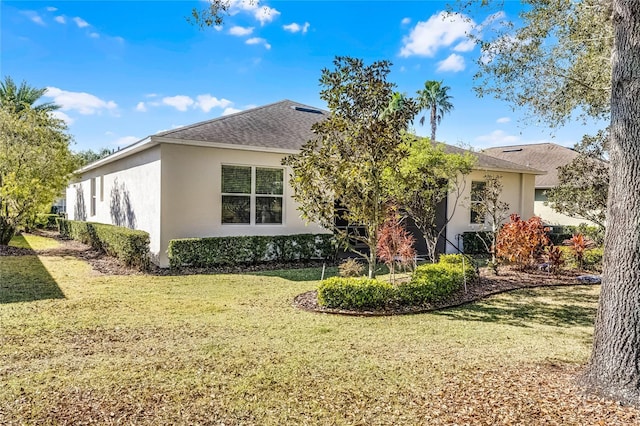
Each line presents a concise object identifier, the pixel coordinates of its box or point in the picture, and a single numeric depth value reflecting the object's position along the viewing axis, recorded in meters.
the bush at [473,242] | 15.82
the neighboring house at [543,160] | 23.06
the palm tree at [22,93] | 30.89
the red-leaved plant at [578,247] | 11.64
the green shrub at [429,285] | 7.34
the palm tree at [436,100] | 41.48
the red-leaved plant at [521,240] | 11.01
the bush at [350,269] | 9.44
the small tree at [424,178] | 8.96
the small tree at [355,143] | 7.39
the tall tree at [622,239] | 3.63
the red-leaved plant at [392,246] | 8.56
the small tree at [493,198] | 11.11
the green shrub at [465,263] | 9.34
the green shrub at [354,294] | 6.97
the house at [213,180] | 11.02
